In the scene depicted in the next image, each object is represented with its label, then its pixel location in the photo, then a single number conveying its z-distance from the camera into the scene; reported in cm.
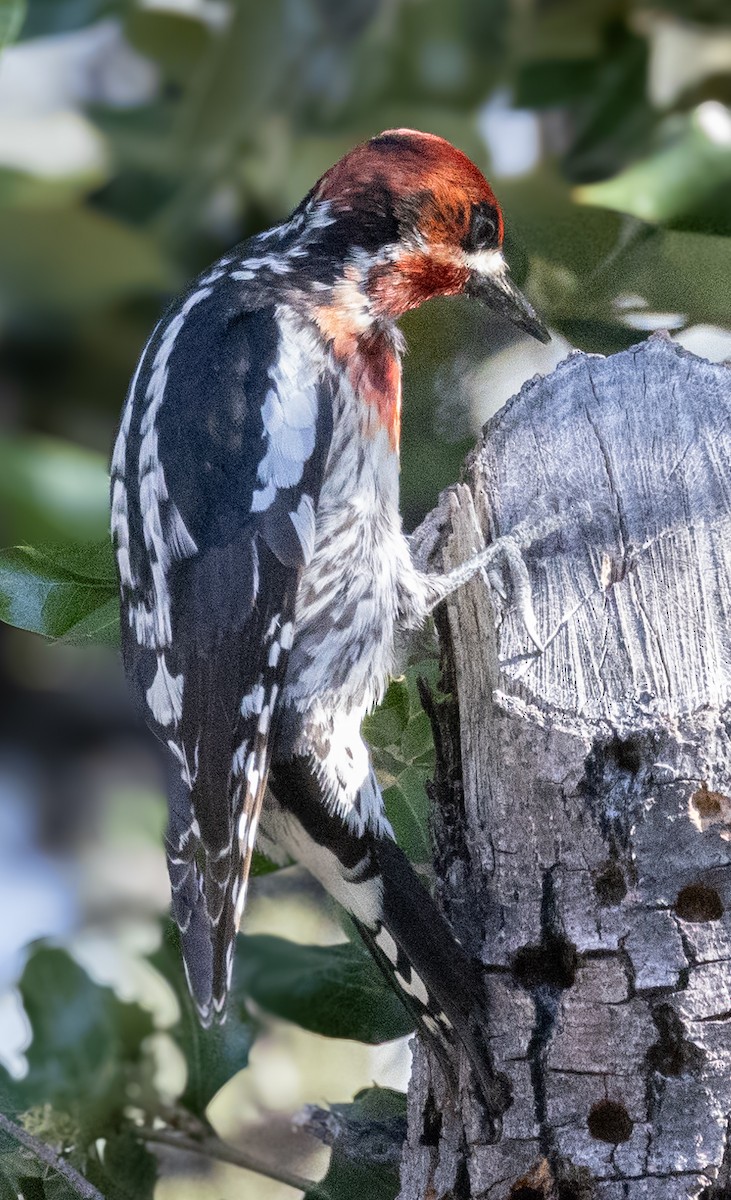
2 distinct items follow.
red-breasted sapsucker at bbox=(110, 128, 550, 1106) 405
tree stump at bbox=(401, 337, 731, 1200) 401
